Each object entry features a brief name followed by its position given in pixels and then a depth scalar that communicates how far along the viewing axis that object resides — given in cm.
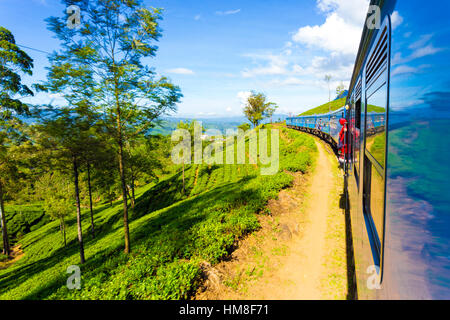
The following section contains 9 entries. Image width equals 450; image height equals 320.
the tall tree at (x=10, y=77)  1051
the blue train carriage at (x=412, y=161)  86
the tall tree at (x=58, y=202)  2247
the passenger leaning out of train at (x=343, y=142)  794
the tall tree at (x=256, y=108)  5269
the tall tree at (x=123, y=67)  635
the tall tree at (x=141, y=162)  1061
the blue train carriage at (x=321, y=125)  1677
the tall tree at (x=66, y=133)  669
